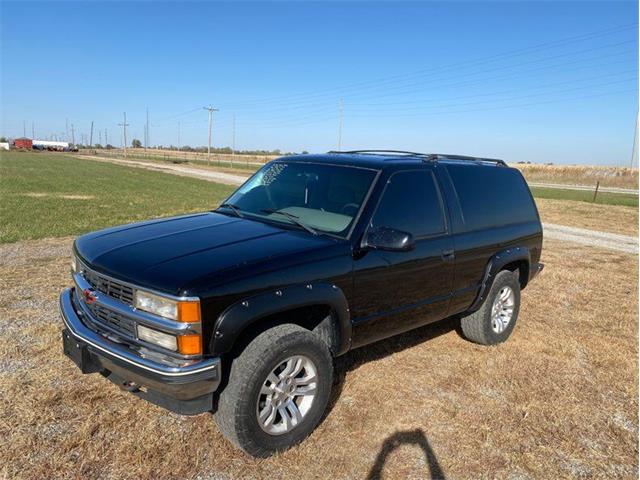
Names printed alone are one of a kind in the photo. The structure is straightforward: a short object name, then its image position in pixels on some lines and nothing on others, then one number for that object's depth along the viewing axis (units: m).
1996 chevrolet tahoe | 2.65
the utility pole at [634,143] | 48.90
